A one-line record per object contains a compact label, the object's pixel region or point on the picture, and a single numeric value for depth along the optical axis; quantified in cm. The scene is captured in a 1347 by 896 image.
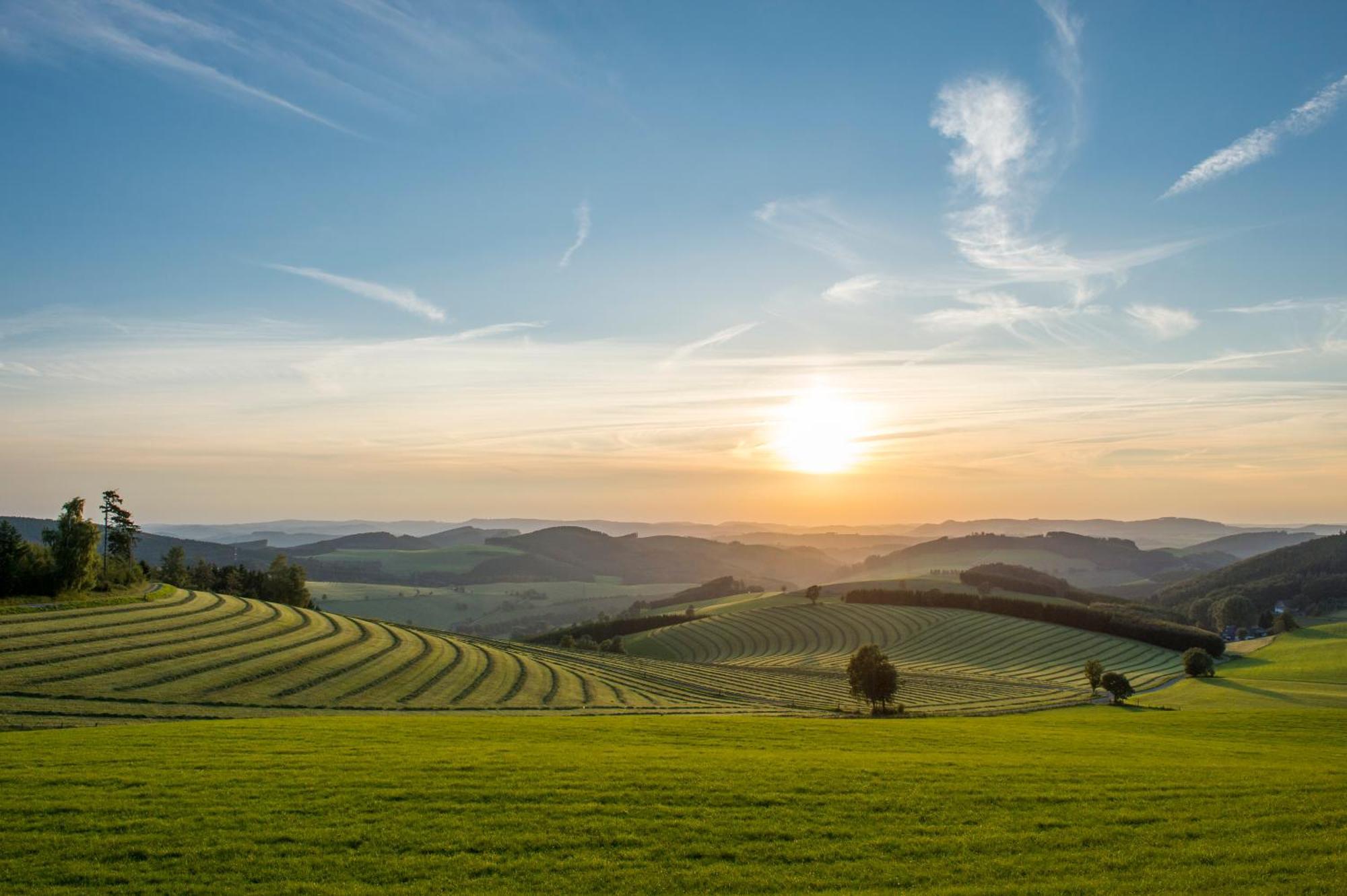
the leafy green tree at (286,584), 10744
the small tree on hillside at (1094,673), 7631
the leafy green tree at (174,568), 10044
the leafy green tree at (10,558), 5291
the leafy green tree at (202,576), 10994
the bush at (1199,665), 9631
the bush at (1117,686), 7194
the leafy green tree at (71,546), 5588
